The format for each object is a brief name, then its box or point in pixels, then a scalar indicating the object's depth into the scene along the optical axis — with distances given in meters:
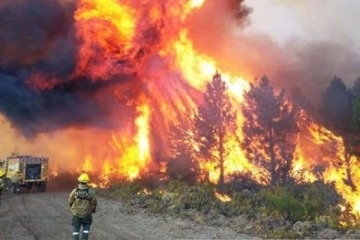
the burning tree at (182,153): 33.34
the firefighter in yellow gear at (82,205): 11.26
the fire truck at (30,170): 35.12
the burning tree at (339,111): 32.34
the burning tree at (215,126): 34.28
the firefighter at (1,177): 19.88
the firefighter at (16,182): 33.13
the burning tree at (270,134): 31.62
